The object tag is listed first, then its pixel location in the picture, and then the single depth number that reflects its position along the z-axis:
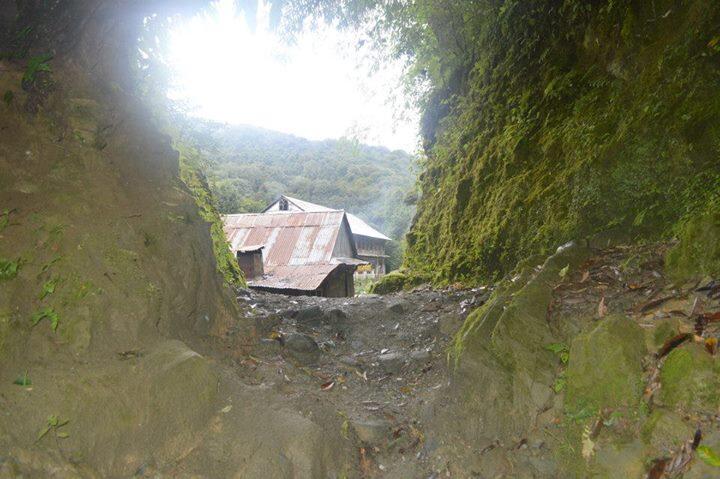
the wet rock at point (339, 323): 5.29
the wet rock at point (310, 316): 5.35
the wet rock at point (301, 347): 4.11
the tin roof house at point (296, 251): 14.23
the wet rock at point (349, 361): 4.29
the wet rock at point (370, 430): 3.04
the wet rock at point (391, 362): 4.25
